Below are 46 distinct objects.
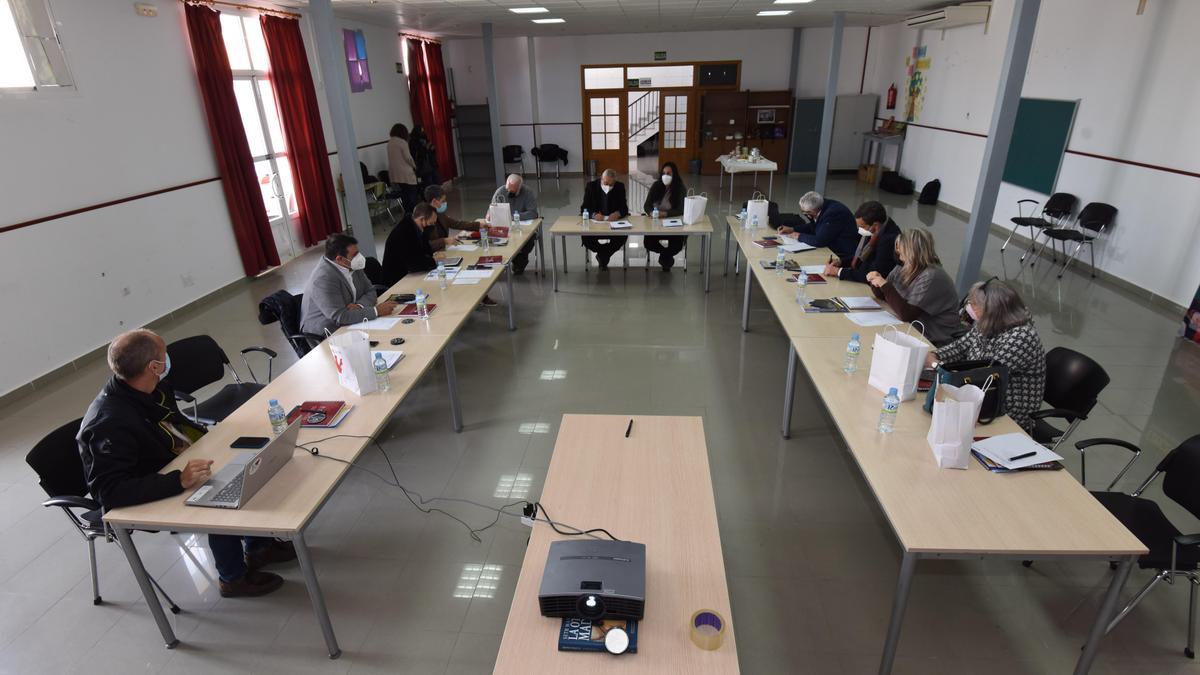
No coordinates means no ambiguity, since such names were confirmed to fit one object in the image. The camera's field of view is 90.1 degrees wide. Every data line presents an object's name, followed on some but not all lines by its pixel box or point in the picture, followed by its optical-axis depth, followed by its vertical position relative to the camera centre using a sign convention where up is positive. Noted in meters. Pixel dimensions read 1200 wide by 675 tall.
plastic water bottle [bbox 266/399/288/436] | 2.69 -1.29
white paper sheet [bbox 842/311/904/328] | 3.73 -1.32
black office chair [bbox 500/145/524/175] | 14.22 -1.09
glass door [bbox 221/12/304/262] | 7.28 -0.17
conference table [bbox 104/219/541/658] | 2.20 -1.37
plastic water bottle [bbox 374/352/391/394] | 3.02 -1.26
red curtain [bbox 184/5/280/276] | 6.46 -0.33
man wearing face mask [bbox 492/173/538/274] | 6.79 -1.02
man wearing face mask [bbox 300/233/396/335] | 3.88 -1.14
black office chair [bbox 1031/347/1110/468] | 3.02 -1.47
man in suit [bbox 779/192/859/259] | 5.29 -1.07
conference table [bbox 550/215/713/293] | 6.35 -1.28
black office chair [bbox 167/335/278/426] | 3.49 -1.49
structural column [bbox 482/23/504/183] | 10.50 +0.03
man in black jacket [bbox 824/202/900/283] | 4.29 -1.04
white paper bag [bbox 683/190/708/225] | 6.44 -1.10
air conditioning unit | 8.89 +1.11
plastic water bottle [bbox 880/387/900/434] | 2.56 -1.28
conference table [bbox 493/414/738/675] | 1.67 -1.41
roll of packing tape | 1.68 -1.40
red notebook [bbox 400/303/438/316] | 4.10 -1.31
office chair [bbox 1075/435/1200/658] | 2.31 -1.70
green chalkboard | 7.34 -0.63
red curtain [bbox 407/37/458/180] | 12.30 +0.19
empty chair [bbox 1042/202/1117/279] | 6.54 -1.43
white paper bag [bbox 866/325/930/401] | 2.76 -1.18
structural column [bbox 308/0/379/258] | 5.18 -0.04
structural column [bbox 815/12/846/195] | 9.41 +0.04
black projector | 1.73 -1.31
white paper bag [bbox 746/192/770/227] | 6.18 -1.08
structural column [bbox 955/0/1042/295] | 4.60 -0.35
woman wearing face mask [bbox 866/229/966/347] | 3.72 -1.17
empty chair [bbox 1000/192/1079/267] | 7.10 -1.41
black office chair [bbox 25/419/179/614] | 2.51 -1.45
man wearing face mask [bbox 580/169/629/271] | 6.96 -1.15
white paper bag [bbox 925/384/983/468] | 2.30 -1.23
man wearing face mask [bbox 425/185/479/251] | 5.62 -1.14
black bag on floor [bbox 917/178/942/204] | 10.67 -1.67
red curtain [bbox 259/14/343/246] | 7.81 -0.24
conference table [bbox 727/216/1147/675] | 1.99 -1.40
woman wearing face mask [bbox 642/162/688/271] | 7.11 -1.13
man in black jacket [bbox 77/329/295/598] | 2.27 -1.21
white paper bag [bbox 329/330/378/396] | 2.95 -1.17
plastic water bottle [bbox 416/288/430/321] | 4.00 -1.26
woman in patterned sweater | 2.86 -1.13
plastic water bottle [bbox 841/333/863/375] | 3.12 -1.28
